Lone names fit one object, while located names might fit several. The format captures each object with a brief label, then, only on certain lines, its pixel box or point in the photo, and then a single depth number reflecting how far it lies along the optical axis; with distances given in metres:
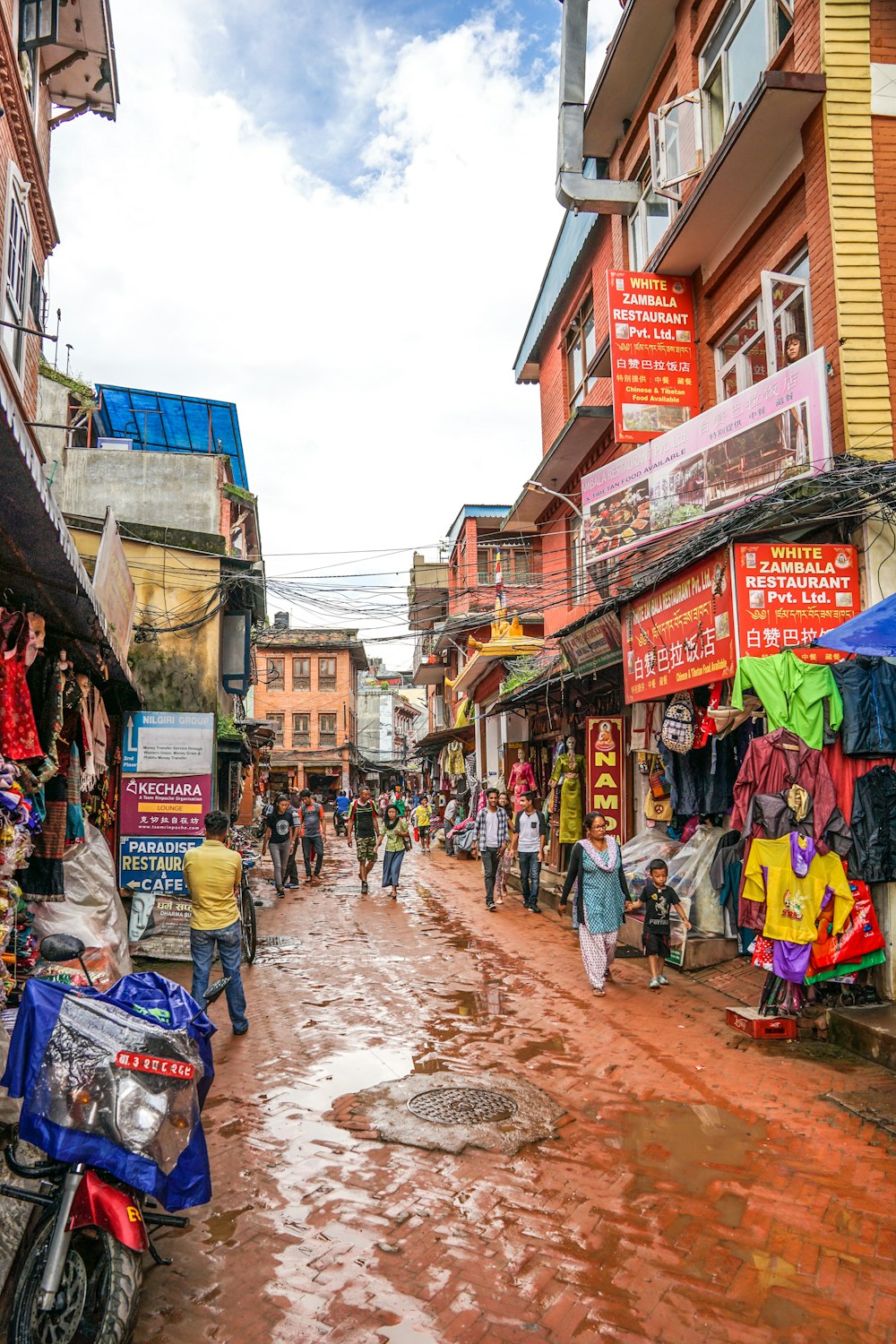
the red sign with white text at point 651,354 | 12.30
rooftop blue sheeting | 20.33
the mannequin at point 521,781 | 19.84
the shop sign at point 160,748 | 12.38
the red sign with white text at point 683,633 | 8.91
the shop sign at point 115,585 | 8.44
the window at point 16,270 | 10.61
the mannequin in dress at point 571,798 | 16.36
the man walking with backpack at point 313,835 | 20.88
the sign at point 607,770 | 14.65
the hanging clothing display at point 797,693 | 7.75
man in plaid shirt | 15.95
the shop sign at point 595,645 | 13.01
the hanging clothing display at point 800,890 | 7.25
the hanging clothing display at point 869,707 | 7.41
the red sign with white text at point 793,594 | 8.39
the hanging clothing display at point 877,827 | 7.32
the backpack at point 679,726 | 10.14
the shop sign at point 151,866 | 11.91
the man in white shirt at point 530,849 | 14.97
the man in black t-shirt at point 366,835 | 18.80
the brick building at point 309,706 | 53.25
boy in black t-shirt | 9.20
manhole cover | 5.80
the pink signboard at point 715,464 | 8.91
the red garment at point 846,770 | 7.56
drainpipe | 14.81
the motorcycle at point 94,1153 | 3.29
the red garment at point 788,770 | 7.54
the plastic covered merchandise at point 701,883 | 9.98
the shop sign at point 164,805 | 12.23
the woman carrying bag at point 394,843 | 16.88
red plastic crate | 7.37
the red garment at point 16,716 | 6.61
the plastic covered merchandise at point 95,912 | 7.58
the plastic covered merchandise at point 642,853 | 11.20
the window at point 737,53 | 10.34
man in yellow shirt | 7.40
